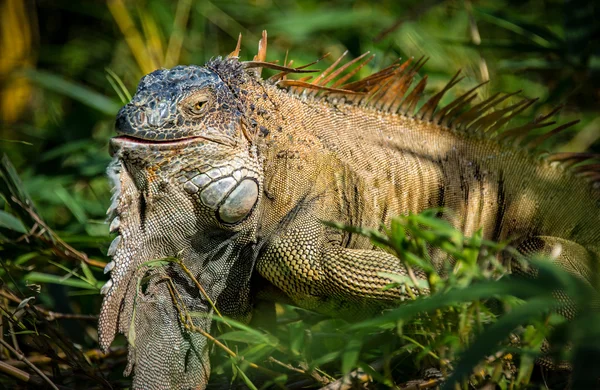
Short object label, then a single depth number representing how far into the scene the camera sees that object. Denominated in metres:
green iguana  4.70
